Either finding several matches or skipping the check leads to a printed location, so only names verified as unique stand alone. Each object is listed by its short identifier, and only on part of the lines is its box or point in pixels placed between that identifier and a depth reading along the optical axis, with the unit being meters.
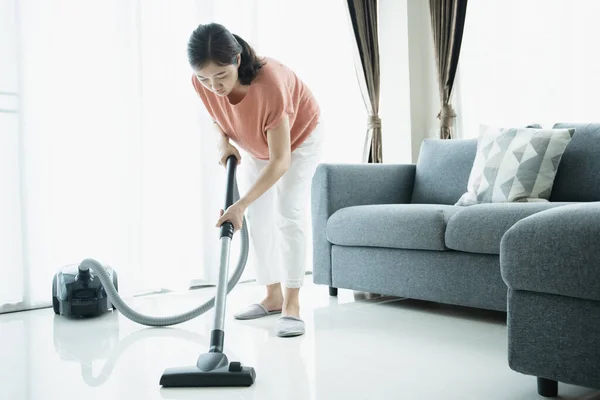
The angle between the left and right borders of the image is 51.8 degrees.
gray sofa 1.27
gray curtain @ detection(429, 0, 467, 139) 3.88
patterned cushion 2.53
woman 1.84
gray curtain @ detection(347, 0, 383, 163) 4.11
